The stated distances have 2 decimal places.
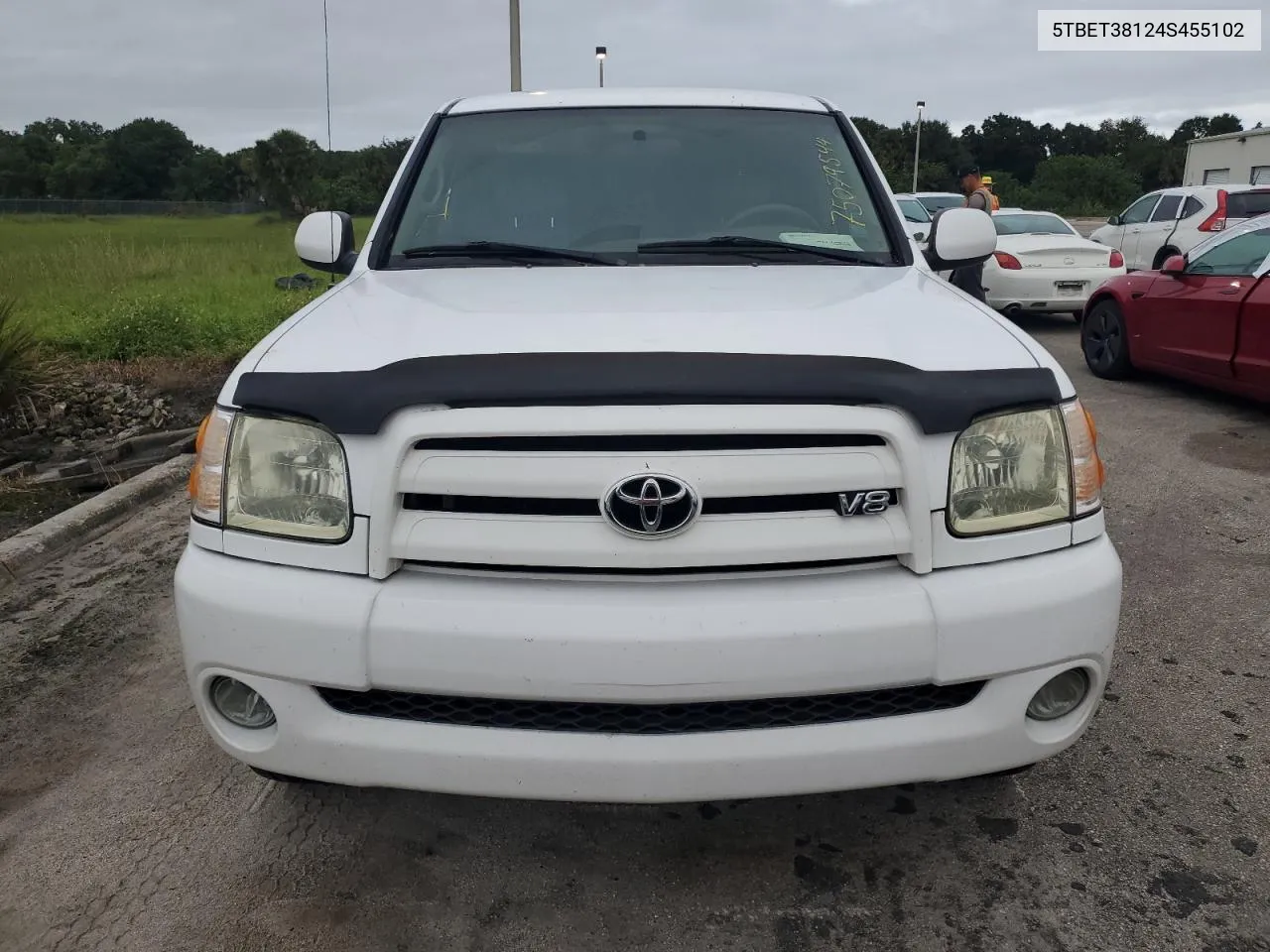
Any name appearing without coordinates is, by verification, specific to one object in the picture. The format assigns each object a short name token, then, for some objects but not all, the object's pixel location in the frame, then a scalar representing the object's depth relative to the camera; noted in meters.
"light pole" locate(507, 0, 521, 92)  13.12
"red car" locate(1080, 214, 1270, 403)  6.35
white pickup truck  1.81
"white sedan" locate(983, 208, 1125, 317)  10.29
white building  25.77
